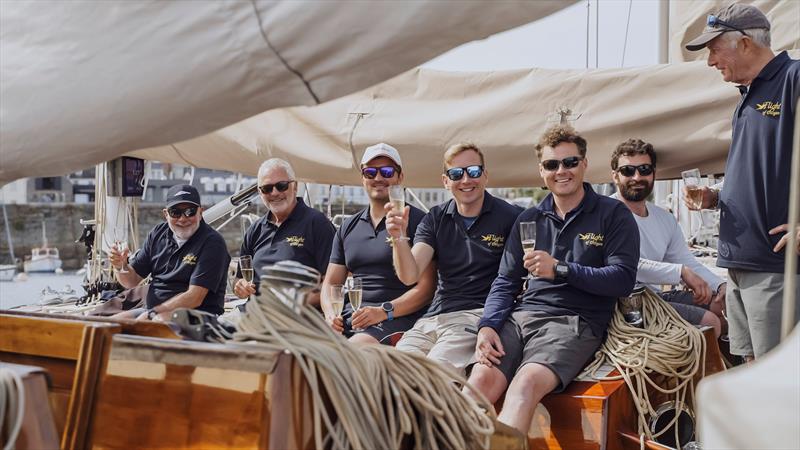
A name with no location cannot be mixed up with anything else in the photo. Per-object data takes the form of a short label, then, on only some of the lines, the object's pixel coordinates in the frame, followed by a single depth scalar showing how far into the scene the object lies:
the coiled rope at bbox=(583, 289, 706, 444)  3.21
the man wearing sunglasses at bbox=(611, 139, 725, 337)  3.84
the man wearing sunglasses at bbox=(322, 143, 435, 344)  3.94
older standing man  3.00
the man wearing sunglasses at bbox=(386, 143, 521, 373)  3.74
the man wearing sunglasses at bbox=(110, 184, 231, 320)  4.71
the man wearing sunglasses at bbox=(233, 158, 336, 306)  4.62
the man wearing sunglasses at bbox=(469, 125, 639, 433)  3.16
